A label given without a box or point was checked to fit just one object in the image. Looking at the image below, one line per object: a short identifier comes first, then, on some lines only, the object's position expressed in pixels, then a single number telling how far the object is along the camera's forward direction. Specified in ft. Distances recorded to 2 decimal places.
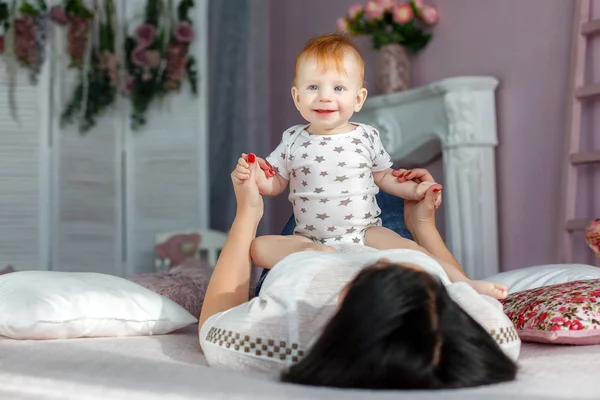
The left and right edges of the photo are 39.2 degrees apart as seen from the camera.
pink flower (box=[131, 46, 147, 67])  13.91
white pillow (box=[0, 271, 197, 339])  5.50
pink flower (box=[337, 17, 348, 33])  12.09
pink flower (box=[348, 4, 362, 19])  11.83
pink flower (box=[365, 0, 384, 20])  11.56
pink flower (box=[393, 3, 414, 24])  11.39
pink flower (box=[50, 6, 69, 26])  13.28
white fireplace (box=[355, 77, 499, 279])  10.44
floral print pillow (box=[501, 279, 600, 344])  5.16
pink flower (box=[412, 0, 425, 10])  11.46
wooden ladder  9.36
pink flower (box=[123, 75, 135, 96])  13.92
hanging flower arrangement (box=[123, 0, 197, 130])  13.96
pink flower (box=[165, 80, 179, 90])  14.15
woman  3.42
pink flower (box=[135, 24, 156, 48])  13.94
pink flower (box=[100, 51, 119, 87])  13.71
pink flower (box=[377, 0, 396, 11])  11.52
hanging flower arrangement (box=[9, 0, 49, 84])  13.10
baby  5.26
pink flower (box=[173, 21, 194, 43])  14.07
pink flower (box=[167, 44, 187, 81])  14.10
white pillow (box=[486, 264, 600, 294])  6.81
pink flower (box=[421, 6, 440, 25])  11.47
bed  3.39
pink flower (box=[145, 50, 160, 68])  13.97
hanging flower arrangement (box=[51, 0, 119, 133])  13.38
